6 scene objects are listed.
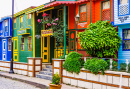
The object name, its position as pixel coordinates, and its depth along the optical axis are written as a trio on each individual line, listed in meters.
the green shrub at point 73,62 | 12.15
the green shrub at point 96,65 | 10.59
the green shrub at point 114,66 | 10.41
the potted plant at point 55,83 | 9.91
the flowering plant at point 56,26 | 14.95
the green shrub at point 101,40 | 11.52
